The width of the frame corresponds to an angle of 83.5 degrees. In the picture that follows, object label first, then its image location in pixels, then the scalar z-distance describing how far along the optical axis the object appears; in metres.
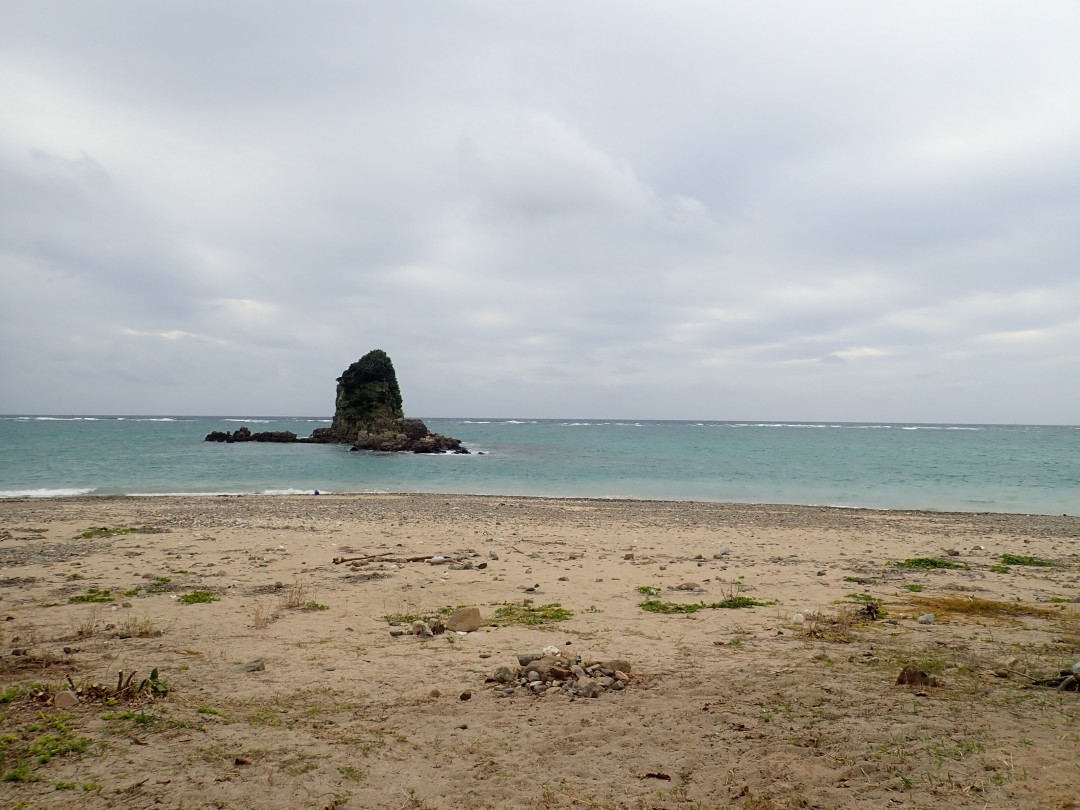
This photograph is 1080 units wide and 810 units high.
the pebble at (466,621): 9.30
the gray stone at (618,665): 7.27
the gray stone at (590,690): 6.70
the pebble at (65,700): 5.97
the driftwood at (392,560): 14.47
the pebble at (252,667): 7.46
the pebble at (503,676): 7.13
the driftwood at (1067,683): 6.29
